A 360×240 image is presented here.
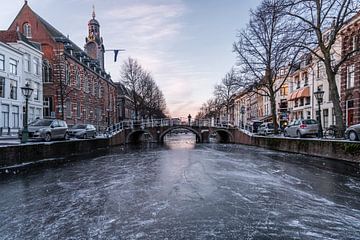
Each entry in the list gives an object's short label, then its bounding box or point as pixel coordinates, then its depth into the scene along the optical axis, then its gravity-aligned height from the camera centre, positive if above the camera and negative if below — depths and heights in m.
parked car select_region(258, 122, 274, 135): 40.50 -0.30
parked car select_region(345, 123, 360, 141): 17.63 -0.35
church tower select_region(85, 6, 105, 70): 77.88 +20.35
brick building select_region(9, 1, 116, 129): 44.94 +8.26
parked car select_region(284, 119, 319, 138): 25.81 -0.11
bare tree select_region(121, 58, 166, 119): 54.56 +7.02
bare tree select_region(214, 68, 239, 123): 60.74 +6.43
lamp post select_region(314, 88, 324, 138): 22.56 +2.17
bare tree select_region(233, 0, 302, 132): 29.98 +6.24
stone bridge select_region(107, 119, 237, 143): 47.13 -0.29
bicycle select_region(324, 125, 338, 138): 28.00 -0.56
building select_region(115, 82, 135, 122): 86.68 +7.04
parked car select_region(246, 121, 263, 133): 40.78 +0.03
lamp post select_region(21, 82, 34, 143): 17.97 +1.90
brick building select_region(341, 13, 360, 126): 31.66 +3.49
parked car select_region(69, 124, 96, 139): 31.20 -0.35
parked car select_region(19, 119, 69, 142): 21.80 -0.12
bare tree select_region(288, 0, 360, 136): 20.31 +6.27
